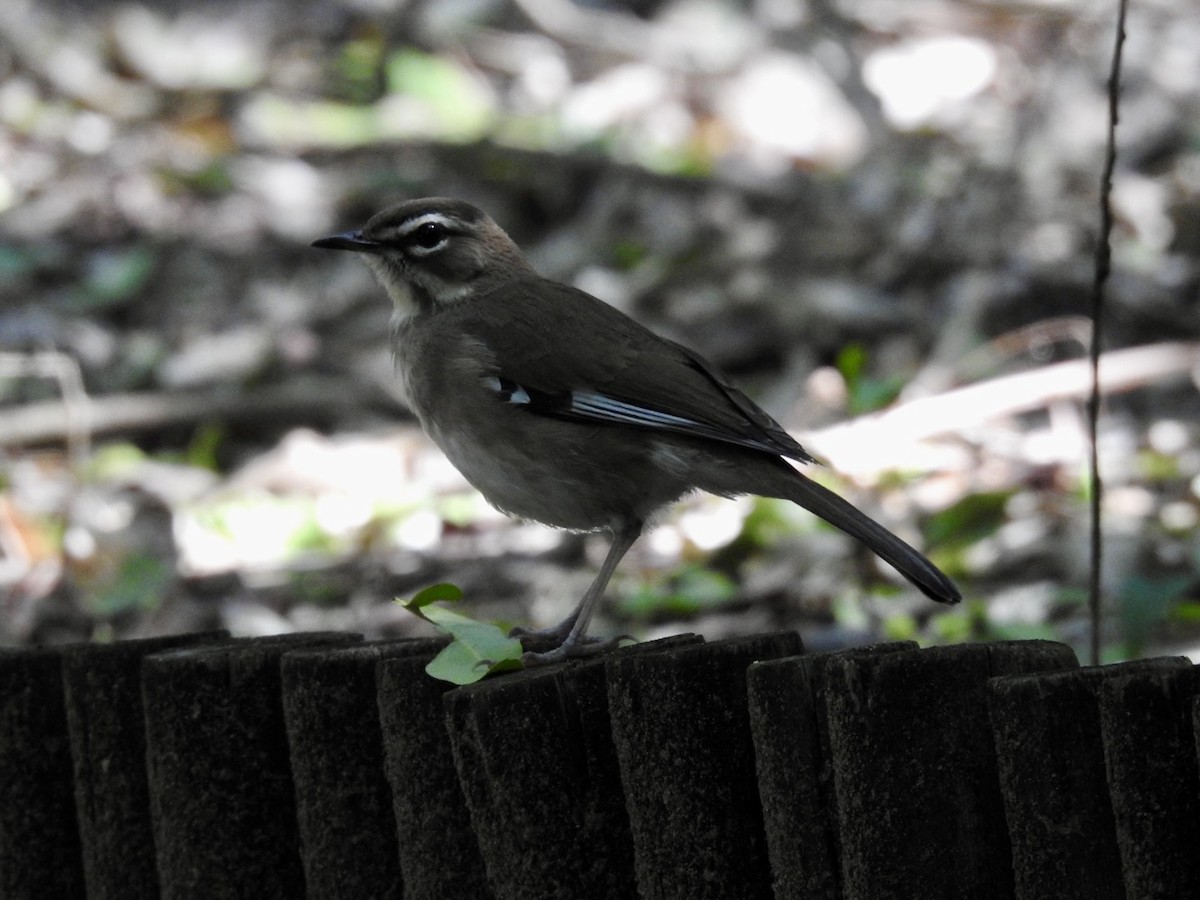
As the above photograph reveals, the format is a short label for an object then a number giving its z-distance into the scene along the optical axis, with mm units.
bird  8672
